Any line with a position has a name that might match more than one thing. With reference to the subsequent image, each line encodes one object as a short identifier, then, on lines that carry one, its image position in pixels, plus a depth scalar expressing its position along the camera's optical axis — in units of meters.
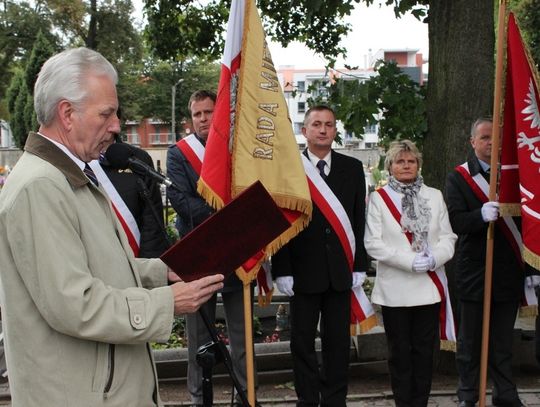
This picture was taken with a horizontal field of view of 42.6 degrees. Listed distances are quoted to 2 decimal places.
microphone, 3.12
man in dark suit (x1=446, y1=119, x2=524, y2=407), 5.05
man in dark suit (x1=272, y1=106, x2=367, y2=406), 4.88
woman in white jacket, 4.83
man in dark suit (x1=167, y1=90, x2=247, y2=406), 4.89
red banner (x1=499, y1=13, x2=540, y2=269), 4.65
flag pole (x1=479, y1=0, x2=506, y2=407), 4.77
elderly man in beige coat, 2.13
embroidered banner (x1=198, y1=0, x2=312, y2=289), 4.38
